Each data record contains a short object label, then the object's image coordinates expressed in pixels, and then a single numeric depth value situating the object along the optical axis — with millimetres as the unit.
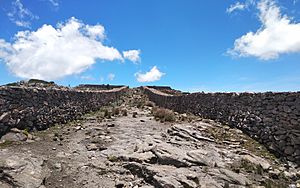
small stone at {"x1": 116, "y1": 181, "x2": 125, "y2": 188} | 5956
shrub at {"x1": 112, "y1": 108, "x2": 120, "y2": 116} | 14921
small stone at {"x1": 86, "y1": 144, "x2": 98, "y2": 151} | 8297
